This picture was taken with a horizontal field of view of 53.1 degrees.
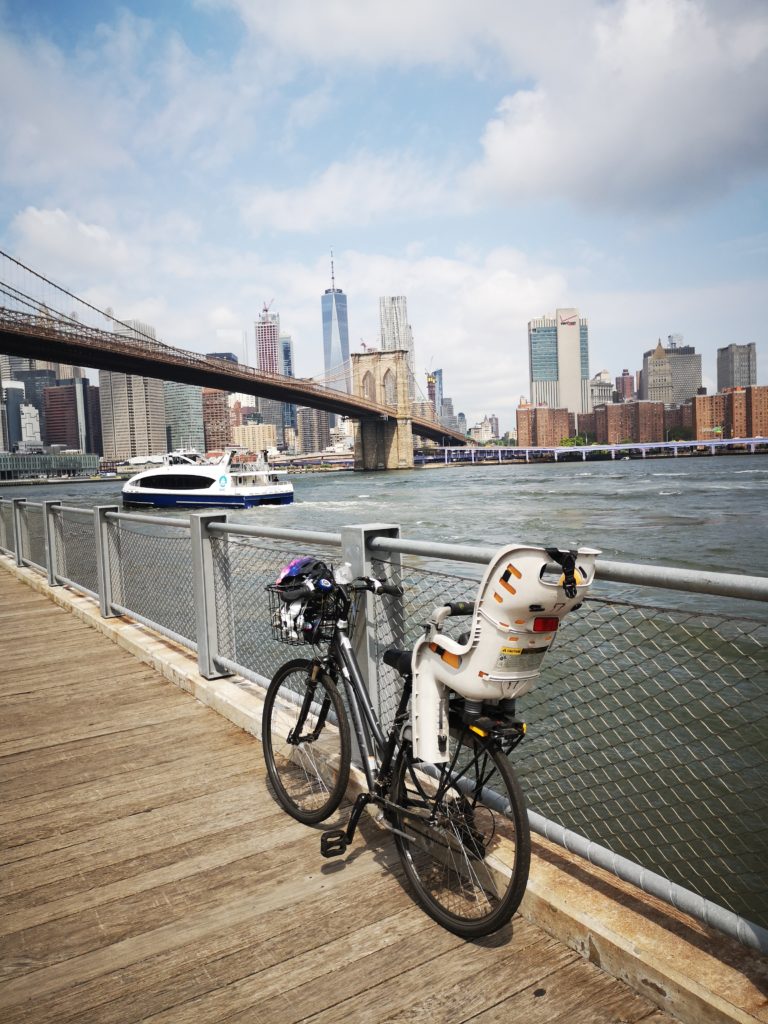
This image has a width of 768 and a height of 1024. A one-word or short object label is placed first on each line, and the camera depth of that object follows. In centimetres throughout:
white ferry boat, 3756
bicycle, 162
